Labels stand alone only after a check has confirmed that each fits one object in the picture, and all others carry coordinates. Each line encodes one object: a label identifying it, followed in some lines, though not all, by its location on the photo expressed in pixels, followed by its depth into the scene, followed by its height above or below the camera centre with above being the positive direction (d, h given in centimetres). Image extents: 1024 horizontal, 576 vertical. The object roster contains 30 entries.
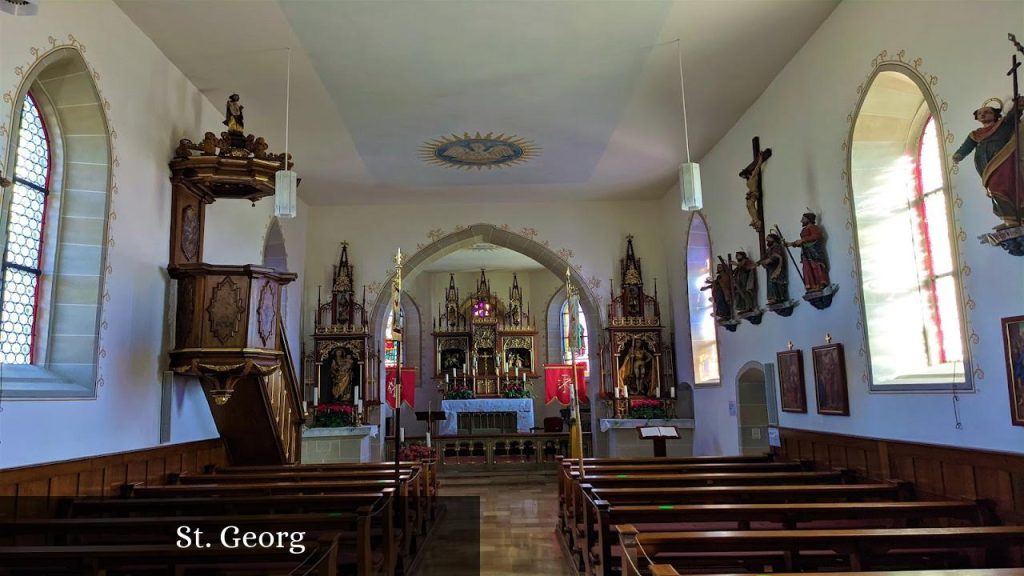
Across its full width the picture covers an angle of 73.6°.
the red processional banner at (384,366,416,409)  1975 +50
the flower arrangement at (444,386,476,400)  1816 +17
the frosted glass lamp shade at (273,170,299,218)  743 +227
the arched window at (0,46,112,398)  600 +162
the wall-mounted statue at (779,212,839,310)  736 +139
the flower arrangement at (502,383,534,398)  1841 +21
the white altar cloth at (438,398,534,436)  1758 -19
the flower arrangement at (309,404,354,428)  1264 -22
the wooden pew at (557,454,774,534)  773 -79
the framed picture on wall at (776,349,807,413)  820 +14
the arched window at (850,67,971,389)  636 +147
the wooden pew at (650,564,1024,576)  298 -80
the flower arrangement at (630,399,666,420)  1281 -24
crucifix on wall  897 +270
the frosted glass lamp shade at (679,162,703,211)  776 +235
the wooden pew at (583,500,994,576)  458 -81
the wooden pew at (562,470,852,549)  634 -79
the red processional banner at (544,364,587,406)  1927 +47
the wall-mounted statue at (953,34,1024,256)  447 +148
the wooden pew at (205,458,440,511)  775 -72
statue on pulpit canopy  782 +330
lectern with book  1051 -59
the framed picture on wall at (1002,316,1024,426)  475 +17
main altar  1966 +172
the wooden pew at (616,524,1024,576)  371 -81
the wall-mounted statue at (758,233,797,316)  830 +144
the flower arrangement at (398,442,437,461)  1306 -95
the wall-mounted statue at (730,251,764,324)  940 +146
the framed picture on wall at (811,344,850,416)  718 +12
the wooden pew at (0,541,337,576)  338 -74
